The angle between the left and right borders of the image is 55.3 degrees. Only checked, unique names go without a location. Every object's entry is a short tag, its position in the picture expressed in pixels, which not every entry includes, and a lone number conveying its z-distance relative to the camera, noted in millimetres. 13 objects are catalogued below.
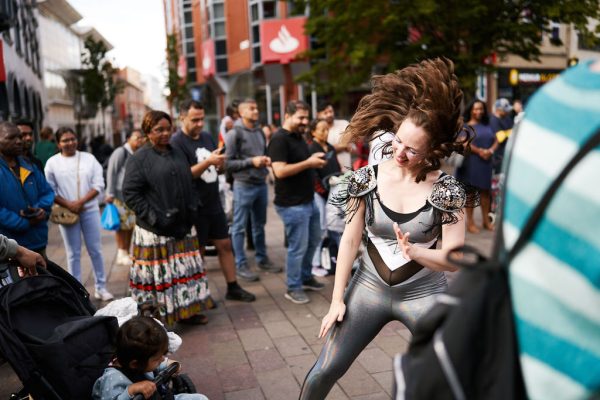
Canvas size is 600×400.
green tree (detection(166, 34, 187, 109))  38969
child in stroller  2756
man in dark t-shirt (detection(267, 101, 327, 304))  5664
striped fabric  1133
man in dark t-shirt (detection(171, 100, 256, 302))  5500
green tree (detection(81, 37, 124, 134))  38062
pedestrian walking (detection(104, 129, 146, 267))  7406
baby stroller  2586
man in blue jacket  4418
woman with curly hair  2699
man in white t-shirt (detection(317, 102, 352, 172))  7403
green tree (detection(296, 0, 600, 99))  13492
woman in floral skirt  4637
